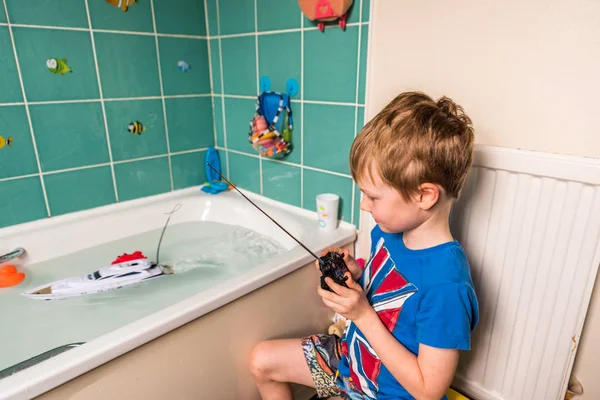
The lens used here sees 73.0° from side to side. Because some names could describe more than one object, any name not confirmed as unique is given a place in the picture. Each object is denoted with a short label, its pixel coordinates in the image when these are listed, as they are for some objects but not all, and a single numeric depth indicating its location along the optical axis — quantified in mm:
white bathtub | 718
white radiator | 830
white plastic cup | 1290
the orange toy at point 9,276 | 1194
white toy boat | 1151
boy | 718
